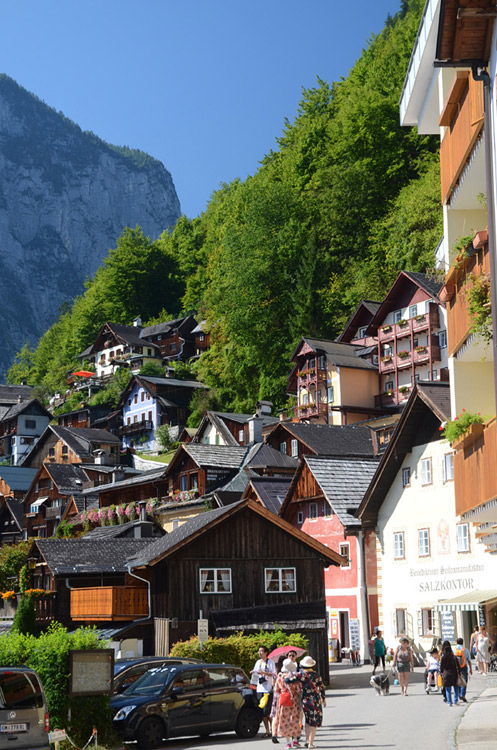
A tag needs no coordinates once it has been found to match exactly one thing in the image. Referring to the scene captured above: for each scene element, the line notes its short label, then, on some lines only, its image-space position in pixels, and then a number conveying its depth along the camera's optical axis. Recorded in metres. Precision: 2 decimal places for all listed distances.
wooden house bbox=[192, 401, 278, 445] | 80.44
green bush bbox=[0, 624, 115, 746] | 20.83
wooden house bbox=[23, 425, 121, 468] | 104.31
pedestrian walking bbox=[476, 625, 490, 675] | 32.66
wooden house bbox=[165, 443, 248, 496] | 63.94
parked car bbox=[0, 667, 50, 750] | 17.41
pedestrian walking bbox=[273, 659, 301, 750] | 19.84
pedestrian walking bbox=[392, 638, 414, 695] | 29.06
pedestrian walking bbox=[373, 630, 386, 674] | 34.25
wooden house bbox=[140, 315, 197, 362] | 130.25
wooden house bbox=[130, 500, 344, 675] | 38.06
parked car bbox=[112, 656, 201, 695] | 26.39
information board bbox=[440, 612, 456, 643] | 39.25
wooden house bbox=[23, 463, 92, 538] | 83.44
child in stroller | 29.58
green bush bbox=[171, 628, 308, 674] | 31.58
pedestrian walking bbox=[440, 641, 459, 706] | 25.17
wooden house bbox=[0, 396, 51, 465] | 131.12
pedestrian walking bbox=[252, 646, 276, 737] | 23.33
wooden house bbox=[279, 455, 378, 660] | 44.22
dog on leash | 29.75
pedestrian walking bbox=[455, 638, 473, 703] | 26.02
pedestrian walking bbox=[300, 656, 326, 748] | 19.48
